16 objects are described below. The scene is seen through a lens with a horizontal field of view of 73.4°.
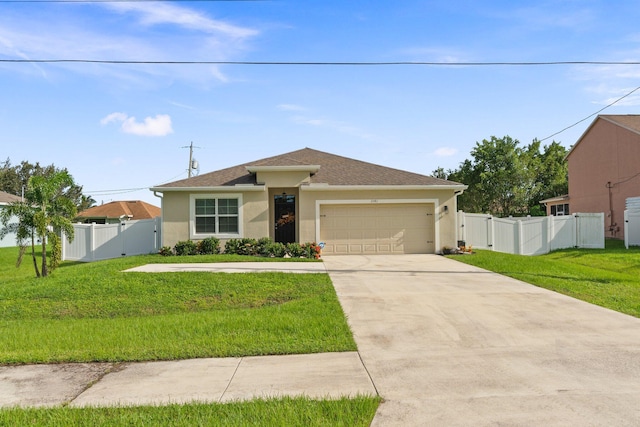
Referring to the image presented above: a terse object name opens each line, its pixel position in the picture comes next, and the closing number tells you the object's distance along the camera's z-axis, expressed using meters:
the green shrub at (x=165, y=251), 16.11
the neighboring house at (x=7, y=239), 28.56
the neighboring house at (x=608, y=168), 22.38
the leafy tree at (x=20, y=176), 52.06
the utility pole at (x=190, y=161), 36.12
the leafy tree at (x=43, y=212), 12.30
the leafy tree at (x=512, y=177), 34.31
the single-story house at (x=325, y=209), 16.73
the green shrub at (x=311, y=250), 15.48
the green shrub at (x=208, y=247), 16.28
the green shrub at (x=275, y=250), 15.56
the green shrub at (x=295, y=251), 15.56
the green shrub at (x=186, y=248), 16.06
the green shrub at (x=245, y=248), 16.09
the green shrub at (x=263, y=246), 15.81
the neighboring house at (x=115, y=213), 36.75
